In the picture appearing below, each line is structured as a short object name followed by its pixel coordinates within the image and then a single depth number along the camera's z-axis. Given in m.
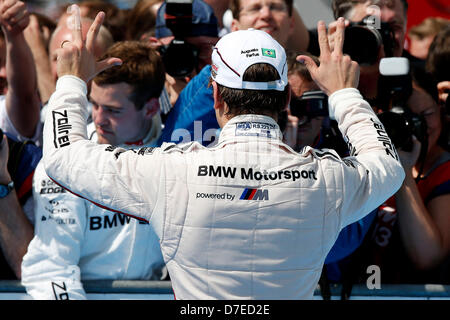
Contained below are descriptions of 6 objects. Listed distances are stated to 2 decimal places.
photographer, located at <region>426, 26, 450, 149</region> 7.02
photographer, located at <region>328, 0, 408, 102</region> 5.68
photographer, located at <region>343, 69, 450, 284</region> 5.77
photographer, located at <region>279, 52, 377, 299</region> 5.46
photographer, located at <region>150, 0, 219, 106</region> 6.40
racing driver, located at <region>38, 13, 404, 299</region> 3.97
